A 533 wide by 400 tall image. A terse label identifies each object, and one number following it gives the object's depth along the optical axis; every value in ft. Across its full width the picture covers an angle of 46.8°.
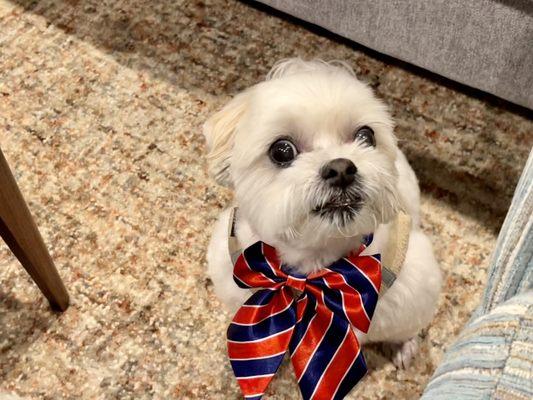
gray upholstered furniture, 4.01
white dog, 2.63
